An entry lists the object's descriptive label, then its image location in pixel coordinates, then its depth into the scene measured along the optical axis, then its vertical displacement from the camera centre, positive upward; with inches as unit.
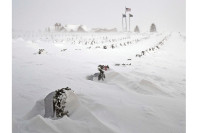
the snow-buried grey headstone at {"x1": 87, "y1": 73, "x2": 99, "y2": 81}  242.9 -13.5
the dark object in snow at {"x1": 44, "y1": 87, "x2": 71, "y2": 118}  137.3 -26.6
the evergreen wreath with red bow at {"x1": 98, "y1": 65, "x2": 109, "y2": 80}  232.1 -12.2
